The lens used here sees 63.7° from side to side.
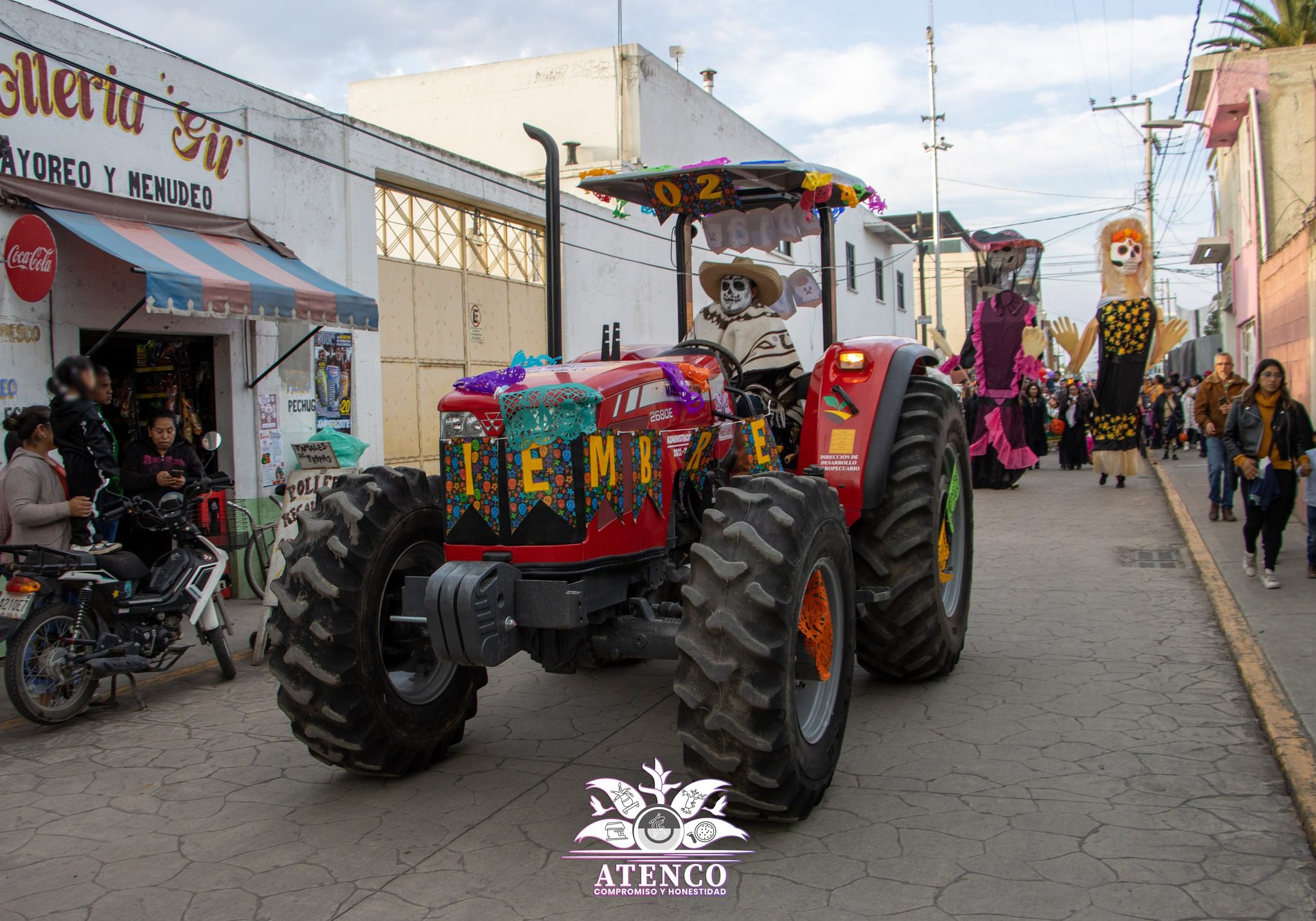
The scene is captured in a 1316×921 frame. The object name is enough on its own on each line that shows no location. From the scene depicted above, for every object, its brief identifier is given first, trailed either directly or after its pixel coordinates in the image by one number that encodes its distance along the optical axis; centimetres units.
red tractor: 371
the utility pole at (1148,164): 3419
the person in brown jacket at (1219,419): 1063
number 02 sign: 577
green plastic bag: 809
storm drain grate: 949
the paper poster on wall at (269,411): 982
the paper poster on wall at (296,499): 753
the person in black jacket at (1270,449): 799
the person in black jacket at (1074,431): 1983
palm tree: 2306
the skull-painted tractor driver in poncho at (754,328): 599
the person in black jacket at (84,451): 670
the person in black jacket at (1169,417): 2156
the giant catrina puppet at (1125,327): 1441
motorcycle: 566
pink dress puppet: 1499
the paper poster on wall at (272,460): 984
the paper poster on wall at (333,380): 1064
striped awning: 759
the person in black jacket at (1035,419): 1999
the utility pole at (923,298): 3509
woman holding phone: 709
